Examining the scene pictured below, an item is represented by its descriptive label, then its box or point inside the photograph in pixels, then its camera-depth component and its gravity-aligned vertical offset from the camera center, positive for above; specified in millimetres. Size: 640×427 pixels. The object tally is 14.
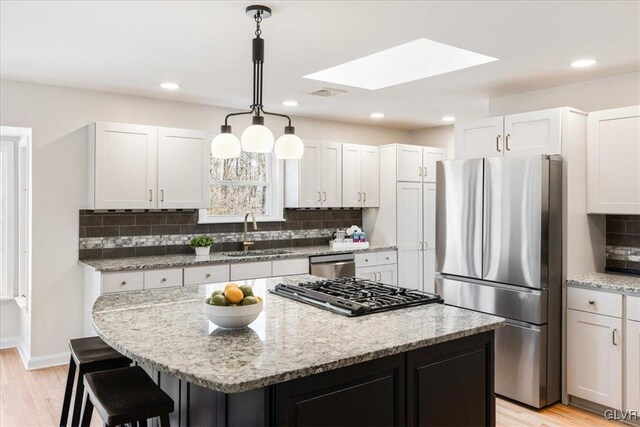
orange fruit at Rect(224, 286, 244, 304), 2064 -341
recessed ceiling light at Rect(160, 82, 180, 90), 4133 +1087
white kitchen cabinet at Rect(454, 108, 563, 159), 3641 +631
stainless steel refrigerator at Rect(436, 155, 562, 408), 3480 -348
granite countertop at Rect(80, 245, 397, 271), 4023 -416
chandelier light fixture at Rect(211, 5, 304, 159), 2430 +385
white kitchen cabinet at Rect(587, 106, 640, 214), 3494 +395
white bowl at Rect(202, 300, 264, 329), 2037 -418
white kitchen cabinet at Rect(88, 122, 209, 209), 4211 +408
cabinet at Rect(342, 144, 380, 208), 5754 +456
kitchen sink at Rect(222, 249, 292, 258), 4918 -402
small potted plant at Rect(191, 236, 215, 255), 4762 -305
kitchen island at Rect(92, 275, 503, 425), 1652 -514
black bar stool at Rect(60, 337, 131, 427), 2391 -725
